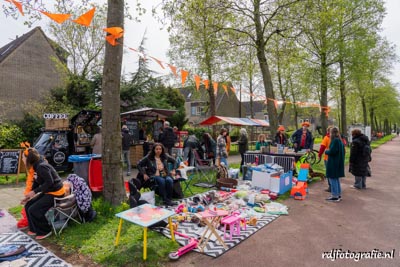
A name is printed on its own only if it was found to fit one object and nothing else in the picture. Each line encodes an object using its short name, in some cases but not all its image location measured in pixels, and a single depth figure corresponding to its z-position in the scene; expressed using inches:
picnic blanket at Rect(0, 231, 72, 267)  132.2
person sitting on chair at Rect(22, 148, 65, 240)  163.8
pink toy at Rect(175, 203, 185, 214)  207.6
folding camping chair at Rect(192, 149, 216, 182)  316.3
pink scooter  136.8
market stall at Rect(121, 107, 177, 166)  433.4
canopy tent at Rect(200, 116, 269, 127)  620.1
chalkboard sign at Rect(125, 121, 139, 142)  460.1
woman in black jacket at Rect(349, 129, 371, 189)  290.4
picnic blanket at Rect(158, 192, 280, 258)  146.1
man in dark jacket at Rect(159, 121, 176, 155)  391.9
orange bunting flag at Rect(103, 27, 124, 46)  200.2
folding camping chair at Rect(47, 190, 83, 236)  165.8
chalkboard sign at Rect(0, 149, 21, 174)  319.0
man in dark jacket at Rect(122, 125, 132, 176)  361.7
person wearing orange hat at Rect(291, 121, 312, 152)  404.8
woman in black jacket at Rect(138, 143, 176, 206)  228.2
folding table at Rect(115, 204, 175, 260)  135.8
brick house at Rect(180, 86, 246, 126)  1553.9
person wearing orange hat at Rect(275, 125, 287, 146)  418.2
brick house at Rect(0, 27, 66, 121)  854.5
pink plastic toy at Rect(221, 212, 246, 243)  160.9
